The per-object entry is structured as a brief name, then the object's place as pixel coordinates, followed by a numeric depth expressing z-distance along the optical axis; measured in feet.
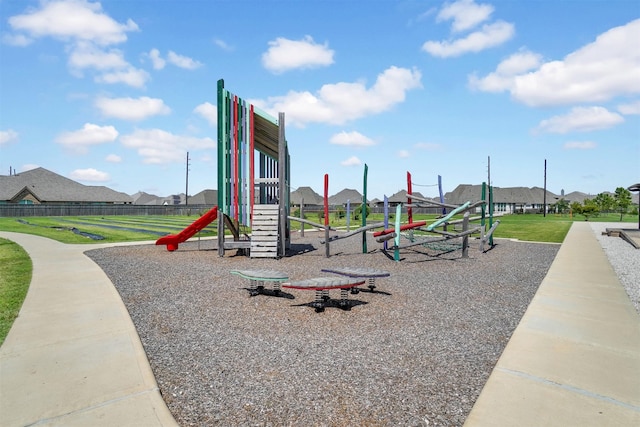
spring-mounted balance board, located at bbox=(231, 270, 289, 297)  24.27
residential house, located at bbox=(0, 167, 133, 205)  199.31
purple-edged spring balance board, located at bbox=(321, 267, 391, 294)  25.51
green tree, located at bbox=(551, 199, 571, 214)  261.03
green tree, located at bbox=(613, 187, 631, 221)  183.62
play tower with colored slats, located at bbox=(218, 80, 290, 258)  44.80
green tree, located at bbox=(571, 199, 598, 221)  155.90
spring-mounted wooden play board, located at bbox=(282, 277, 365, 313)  21.40
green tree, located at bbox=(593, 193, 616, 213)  212.64
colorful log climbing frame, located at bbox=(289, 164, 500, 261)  43.29
